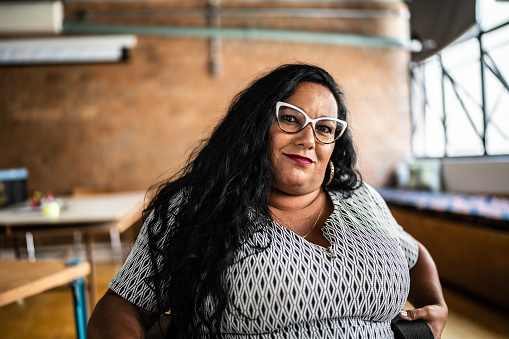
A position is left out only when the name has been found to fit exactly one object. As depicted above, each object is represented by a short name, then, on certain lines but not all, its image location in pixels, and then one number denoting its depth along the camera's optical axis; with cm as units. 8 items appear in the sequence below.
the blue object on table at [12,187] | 380
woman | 106
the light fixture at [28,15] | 514
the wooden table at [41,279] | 139
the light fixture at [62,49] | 516
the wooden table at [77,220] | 278
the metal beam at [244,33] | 535
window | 399
